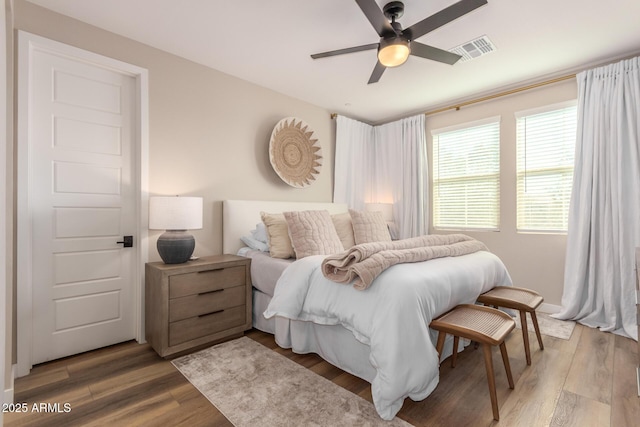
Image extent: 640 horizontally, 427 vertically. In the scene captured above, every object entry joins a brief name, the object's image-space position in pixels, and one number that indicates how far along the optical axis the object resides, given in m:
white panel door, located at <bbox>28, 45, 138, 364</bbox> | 2.22
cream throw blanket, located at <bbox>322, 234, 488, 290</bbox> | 1.83
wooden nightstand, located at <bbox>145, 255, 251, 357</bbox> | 2.28
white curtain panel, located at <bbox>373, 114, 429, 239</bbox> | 4.30
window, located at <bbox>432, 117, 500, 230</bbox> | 3.78
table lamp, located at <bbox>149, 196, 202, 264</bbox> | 2.41
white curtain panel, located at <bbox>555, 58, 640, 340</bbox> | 2.78
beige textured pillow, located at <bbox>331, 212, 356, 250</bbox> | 3.23
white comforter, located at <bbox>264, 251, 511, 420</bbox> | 1.60
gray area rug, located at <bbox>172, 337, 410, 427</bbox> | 1.61
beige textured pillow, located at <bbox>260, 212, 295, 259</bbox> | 2.81
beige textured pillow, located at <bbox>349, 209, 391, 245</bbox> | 3.26
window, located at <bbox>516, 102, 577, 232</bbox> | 3.27
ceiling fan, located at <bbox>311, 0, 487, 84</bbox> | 1.83
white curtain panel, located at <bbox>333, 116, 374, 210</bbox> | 4.43
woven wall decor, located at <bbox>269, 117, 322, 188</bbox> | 3.64
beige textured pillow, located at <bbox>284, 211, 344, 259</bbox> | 2.69
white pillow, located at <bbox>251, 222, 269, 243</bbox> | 3.07
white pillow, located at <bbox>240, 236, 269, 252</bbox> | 3.02
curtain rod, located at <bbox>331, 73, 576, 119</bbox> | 3.24
